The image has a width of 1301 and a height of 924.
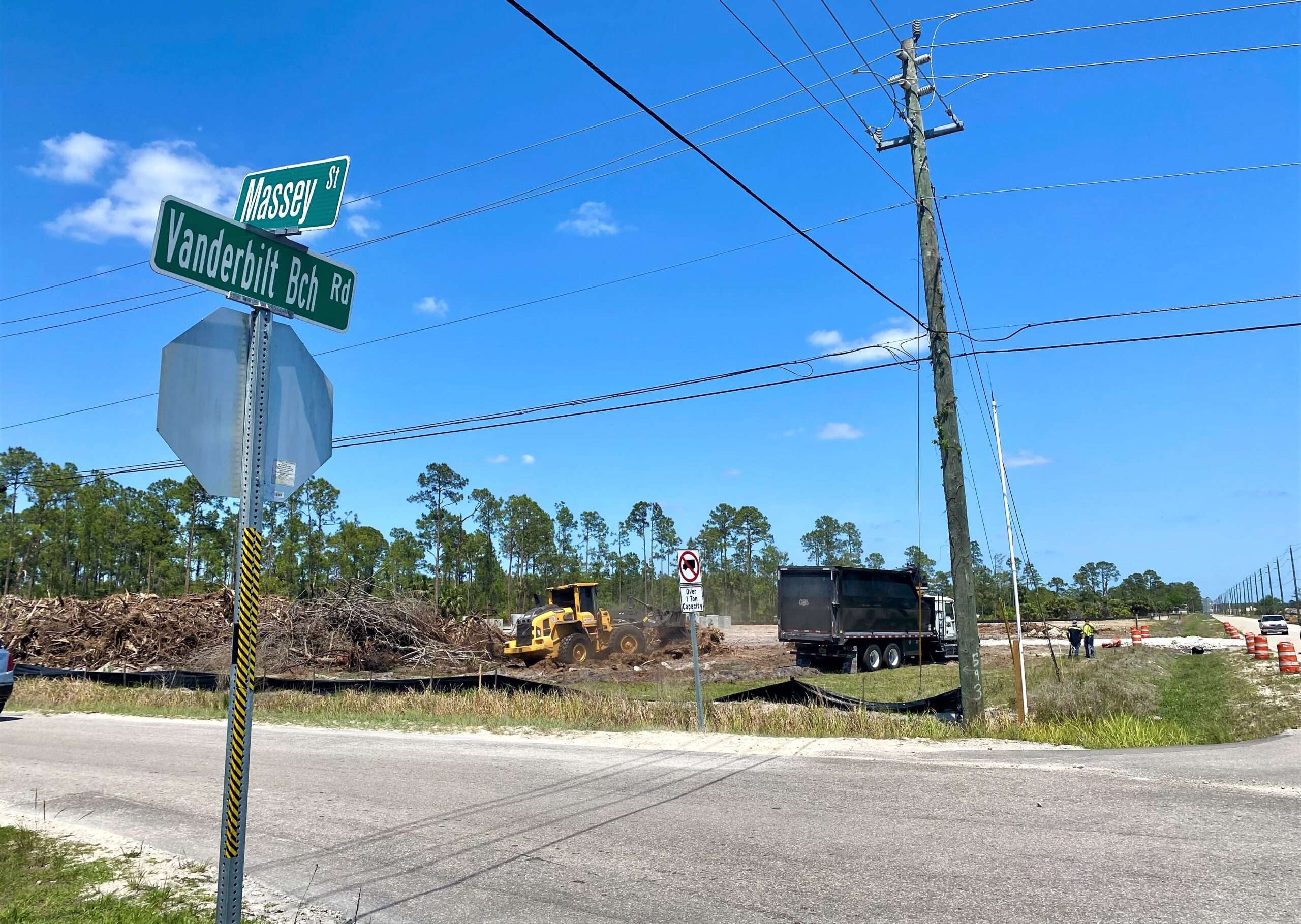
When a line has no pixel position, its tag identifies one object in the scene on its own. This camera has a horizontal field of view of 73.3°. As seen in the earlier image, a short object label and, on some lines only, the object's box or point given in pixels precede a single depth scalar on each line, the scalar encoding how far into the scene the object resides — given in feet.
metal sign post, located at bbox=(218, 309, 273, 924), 12.80
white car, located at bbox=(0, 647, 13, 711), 54.44
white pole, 45.65
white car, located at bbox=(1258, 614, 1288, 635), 165.37
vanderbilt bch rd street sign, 13.28
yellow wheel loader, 101.35
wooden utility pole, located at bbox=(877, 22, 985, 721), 47.96
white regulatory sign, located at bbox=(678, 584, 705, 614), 47.83
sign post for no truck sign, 47.75
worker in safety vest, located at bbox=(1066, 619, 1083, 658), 113.29
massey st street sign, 14.92
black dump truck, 97.91
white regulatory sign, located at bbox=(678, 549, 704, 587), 48.08
